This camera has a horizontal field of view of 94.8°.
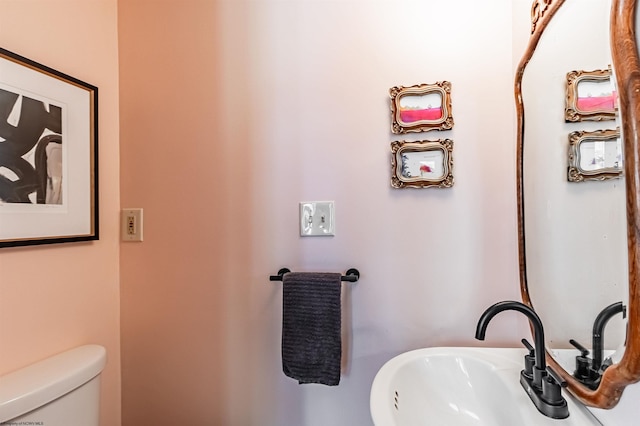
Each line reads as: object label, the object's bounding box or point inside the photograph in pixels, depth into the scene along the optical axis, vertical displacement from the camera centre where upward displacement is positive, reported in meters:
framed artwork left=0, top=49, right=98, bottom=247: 0.79 +0.20
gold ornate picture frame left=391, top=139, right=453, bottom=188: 0.93 +0.17
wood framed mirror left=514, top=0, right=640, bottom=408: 0.46 -0.02
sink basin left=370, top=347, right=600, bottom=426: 0.67 -0.44
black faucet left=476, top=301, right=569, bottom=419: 0.62 -0.36
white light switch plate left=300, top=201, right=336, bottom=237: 1.00 +0.00
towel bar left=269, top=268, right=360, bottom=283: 0.96 -0.19
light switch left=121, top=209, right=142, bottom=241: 1.11 -0.01
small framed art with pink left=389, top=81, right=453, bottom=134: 0.93 +0.35
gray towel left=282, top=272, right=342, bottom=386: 0.92 -0.35
